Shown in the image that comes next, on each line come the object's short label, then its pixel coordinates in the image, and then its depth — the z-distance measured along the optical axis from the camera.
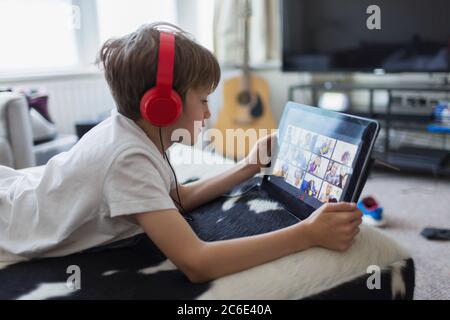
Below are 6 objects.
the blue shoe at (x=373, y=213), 1.85
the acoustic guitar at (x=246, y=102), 2.95
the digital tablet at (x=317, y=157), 0.72
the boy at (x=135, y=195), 0.66
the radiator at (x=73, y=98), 2.64
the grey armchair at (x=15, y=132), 1.79
